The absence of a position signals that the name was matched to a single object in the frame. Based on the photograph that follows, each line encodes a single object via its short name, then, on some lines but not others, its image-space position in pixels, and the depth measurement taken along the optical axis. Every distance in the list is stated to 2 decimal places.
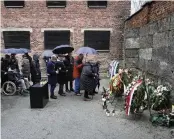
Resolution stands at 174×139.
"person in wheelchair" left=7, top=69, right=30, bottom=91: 6.07
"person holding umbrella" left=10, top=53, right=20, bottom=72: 6.34
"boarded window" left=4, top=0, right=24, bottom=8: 9.90
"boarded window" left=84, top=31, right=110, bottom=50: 10.16
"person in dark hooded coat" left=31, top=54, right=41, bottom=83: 6.65
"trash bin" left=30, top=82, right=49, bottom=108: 4.81
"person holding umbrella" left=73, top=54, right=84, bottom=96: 5.72
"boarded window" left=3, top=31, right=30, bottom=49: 10.05
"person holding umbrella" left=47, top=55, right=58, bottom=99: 5.45
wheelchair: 6.05
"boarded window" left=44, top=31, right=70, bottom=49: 10.06
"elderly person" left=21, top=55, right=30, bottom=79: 6.35
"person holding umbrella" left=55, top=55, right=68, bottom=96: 5.81
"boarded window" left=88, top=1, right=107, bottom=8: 10.01
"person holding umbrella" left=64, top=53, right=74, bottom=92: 6.08
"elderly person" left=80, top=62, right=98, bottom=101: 5.28
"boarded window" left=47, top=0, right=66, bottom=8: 9.93
